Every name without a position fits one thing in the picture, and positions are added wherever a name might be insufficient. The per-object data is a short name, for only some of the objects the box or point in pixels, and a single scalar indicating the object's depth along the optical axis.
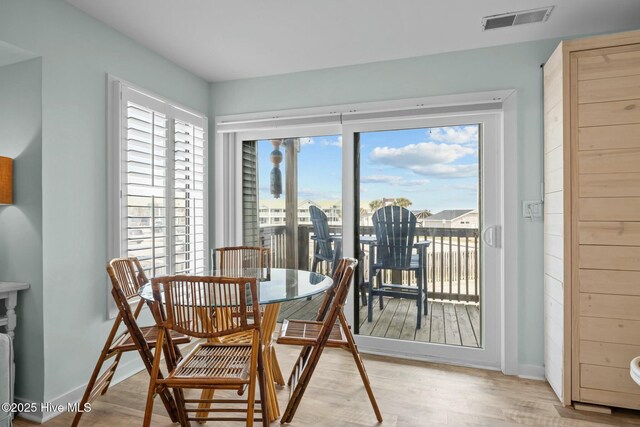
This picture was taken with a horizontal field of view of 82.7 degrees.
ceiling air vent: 2.28
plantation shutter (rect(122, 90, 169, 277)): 2.60
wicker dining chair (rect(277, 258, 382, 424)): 2.01
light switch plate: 2.64
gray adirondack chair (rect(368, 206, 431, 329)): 3.05
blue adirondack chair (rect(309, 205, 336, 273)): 3.34
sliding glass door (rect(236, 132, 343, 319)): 3.33
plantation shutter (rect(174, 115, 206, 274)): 3.08
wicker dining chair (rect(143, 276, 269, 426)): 1.58
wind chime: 3.52
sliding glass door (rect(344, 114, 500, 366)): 2.86
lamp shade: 2.08
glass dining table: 1.91
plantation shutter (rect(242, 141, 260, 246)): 3.61
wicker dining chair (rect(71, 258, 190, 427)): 1.86
